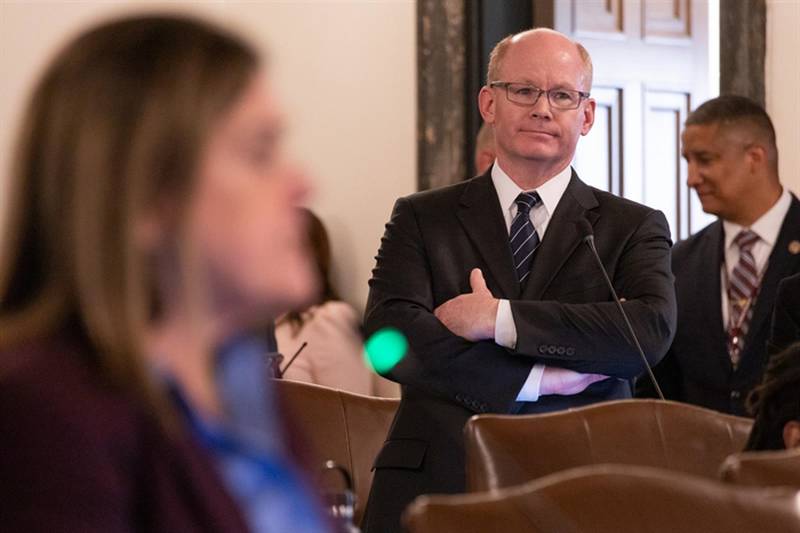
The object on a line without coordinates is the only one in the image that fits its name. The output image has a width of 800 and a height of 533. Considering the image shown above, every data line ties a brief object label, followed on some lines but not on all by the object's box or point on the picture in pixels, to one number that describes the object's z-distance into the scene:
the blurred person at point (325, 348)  10.87
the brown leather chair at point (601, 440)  5.46
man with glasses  6.76
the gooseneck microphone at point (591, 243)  6.82
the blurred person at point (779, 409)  5.20
